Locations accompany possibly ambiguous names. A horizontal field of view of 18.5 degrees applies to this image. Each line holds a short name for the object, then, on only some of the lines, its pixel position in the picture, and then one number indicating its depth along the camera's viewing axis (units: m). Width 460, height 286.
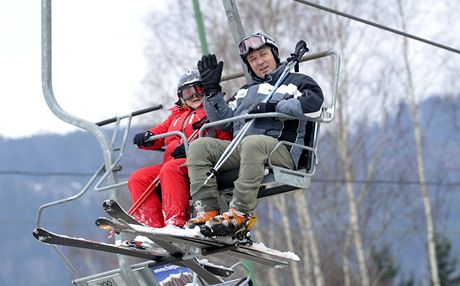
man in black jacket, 10.45
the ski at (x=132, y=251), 10.29
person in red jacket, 10.84
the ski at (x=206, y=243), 10.06
